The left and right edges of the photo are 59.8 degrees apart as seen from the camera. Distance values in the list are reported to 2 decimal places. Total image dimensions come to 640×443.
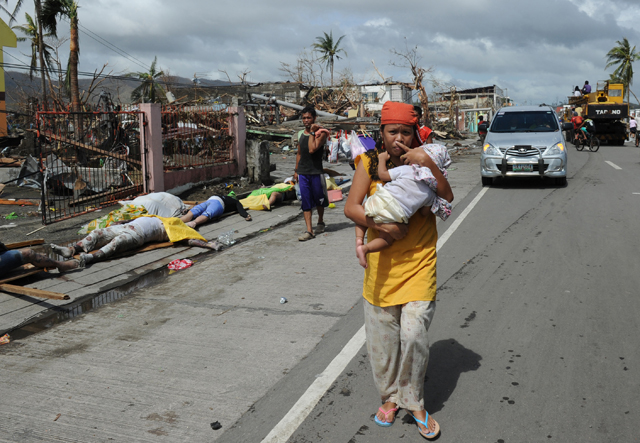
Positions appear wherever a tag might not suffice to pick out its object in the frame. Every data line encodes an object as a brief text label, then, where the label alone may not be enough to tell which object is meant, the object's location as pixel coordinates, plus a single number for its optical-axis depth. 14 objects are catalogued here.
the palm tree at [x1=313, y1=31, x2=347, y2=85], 57.47
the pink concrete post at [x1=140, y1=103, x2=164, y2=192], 11.70
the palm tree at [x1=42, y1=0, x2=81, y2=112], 21.12
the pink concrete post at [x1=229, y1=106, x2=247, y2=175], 14.95
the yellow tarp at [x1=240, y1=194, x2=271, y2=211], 11.14
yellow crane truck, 28.86
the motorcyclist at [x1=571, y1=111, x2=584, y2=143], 26.19
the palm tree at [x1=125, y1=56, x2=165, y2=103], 36.82
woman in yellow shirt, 3.03
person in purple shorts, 8.32
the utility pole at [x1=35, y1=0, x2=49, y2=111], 31.79
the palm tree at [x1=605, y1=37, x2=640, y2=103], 63.19
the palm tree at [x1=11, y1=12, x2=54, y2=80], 38.28
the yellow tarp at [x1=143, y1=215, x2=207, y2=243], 8.19
